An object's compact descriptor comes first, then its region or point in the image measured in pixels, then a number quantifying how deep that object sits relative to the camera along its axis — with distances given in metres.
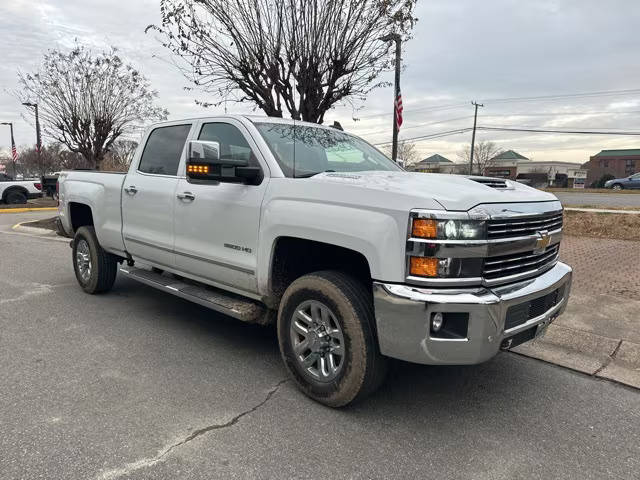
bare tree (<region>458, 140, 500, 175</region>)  75.25
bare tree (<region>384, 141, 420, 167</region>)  66.22
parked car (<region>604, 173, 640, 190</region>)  36.31
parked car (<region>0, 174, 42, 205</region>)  20.22
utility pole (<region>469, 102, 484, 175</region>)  51.92
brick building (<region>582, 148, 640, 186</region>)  91.88
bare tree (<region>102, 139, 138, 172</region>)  23.60
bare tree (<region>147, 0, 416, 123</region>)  7.36
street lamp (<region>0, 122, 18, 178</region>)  31.45
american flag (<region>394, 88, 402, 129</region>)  12.69
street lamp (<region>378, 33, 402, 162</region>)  8.00
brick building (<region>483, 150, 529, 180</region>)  78.31
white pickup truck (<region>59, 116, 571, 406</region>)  2.62
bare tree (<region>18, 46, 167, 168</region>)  13.91
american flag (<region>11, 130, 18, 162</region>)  31.38
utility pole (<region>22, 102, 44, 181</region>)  14.83
